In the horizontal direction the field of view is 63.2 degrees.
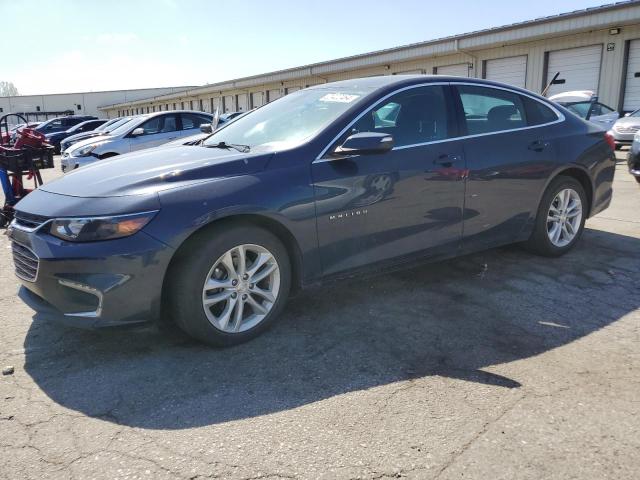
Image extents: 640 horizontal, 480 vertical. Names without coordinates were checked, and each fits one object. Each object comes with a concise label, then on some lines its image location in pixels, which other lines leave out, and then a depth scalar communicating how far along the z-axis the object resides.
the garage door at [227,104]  40.00
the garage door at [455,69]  20.92
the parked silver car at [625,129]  13.39
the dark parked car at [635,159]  7.65
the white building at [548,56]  16.09
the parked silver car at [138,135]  10.90
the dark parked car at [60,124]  24.67
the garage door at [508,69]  19.06
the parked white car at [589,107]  13.95
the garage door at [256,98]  35.10
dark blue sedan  2.87
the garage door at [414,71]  22.52
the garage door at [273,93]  32.59
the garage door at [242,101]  37.42
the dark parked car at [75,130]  22.11
